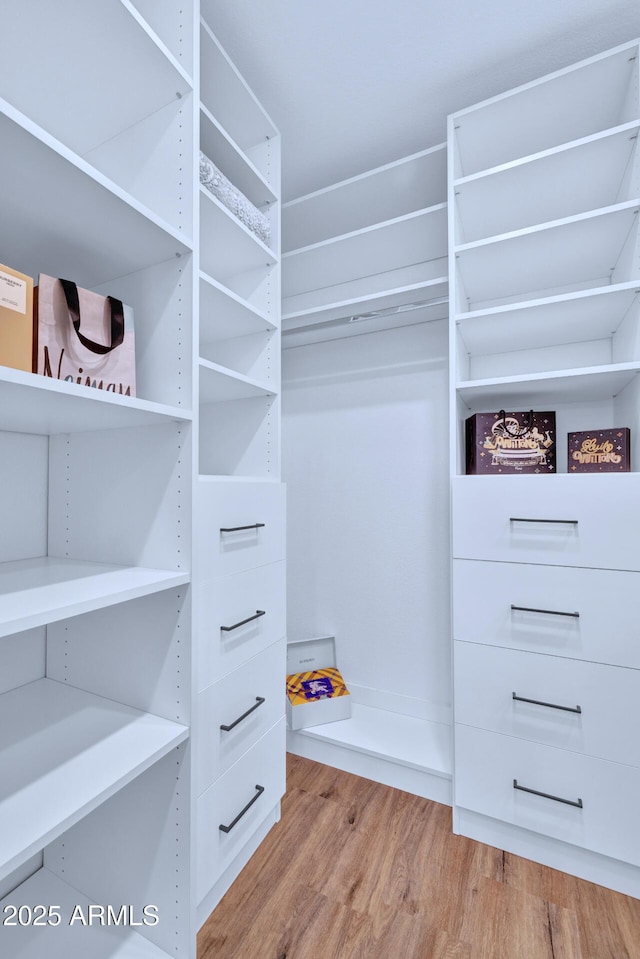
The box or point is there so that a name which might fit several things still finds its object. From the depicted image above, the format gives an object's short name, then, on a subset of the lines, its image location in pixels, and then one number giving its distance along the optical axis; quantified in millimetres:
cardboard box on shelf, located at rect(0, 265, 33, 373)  703
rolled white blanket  1232
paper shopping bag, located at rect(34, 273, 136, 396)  813
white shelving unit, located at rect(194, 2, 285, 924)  1102
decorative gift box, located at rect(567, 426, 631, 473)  1335
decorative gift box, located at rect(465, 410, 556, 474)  1493
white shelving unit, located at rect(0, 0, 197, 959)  860
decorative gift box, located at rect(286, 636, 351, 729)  1817
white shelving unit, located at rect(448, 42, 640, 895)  1268
